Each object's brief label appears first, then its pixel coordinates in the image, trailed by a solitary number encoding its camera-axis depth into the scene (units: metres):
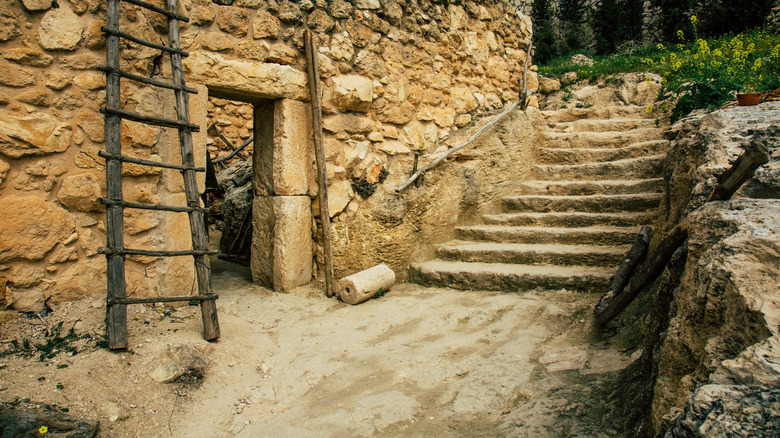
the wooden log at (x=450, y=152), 4.07
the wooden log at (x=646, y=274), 1.87
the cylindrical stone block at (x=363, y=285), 3.55
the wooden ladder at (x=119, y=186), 2.34
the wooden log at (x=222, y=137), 6.80
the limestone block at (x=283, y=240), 3.59
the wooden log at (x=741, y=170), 1.55
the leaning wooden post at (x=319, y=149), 3.56
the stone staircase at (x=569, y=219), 3.58
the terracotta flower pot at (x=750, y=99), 3.24
